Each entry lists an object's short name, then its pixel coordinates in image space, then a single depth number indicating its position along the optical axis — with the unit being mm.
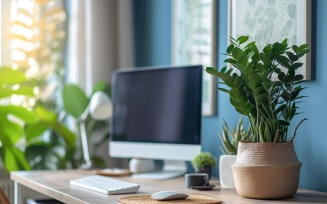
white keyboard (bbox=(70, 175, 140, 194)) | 2422
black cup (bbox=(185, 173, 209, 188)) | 2531
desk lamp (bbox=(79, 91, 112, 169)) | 3416
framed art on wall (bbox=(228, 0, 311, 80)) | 2418
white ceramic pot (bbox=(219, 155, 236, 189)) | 2527
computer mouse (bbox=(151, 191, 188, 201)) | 2137
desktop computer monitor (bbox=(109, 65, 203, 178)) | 2834
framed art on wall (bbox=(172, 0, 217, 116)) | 3059
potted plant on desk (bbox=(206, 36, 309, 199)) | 2182
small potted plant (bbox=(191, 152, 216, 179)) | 2758
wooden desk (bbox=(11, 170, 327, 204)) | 2221
